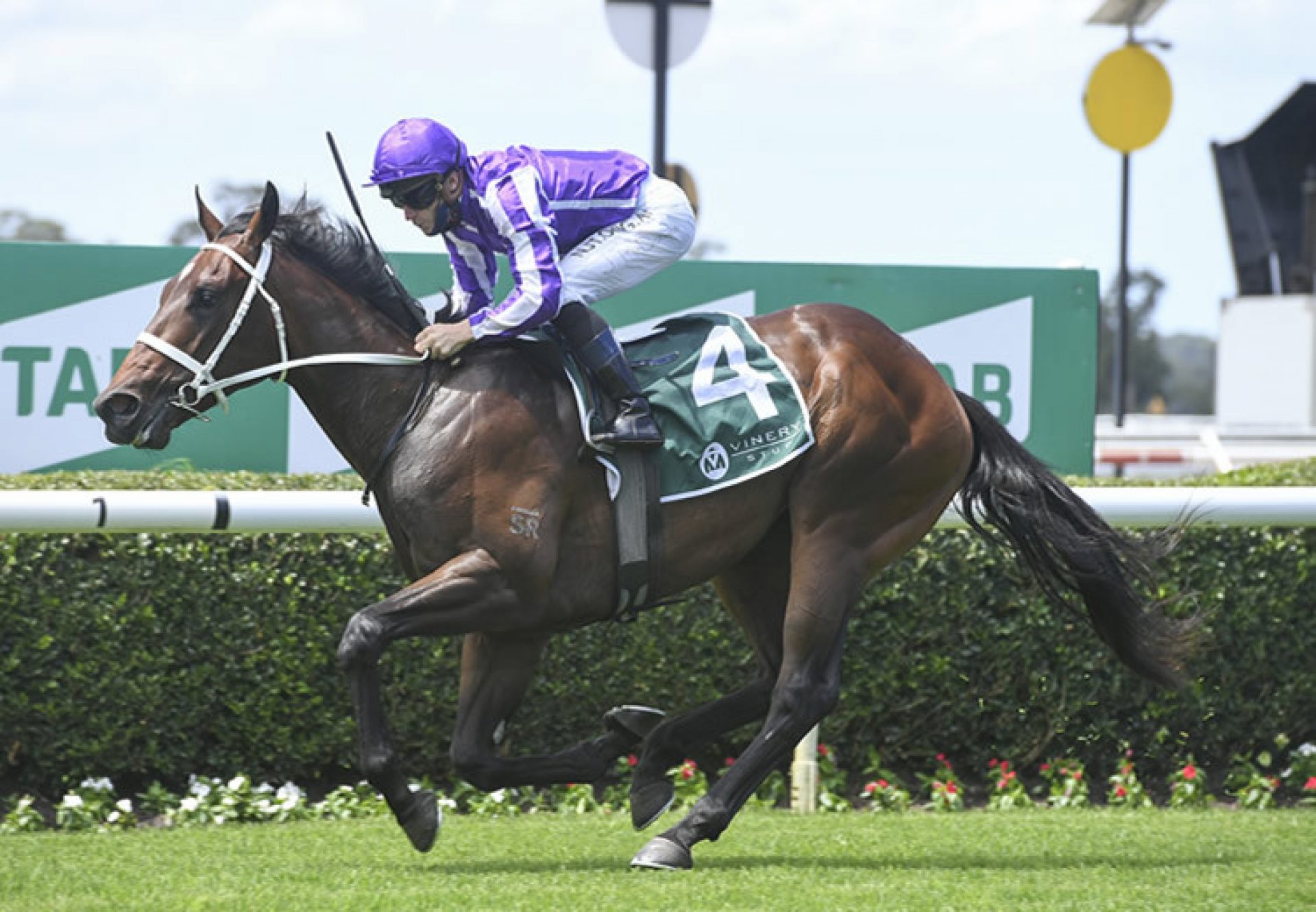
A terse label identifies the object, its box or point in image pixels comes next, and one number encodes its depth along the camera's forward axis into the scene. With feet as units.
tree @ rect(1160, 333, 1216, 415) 397.39
